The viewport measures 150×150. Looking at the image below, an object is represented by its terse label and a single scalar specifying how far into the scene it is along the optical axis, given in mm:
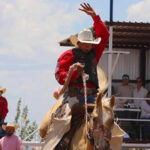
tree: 25997
